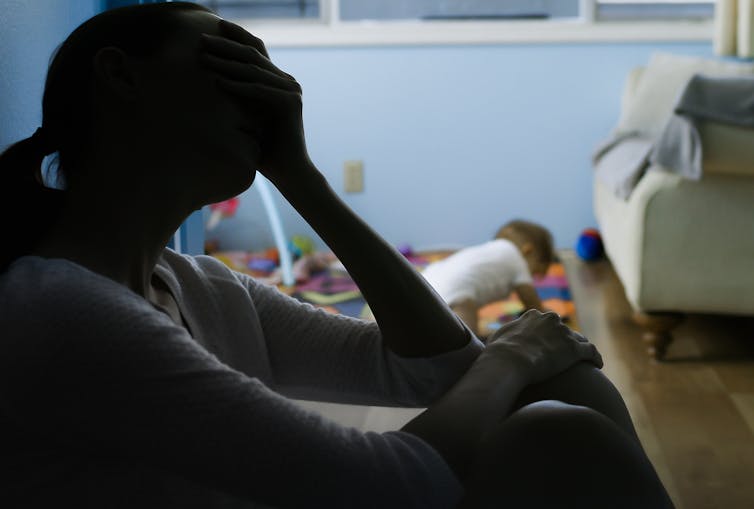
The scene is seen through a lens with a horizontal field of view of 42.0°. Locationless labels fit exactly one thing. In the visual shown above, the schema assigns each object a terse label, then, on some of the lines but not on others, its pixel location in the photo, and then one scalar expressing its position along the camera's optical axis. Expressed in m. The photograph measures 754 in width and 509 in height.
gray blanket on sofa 2.35
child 2.72
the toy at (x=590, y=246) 3.90
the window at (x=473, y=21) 3.96
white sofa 2.45
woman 0.66
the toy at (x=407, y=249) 4.00
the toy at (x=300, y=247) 3.95
